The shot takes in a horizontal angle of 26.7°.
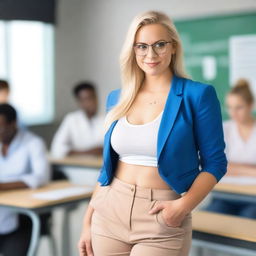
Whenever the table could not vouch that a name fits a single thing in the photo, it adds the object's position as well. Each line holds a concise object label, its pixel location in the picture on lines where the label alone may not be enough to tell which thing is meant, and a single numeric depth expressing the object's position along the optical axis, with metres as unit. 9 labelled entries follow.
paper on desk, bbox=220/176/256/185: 3.70
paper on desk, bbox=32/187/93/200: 3.36
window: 6.71
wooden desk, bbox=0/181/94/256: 3.19
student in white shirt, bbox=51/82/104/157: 5.88
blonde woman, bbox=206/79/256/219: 4.30
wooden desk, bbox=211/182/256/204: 3.48
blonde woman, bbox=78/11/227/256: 1.71
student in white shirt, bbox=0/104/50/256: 3.55
